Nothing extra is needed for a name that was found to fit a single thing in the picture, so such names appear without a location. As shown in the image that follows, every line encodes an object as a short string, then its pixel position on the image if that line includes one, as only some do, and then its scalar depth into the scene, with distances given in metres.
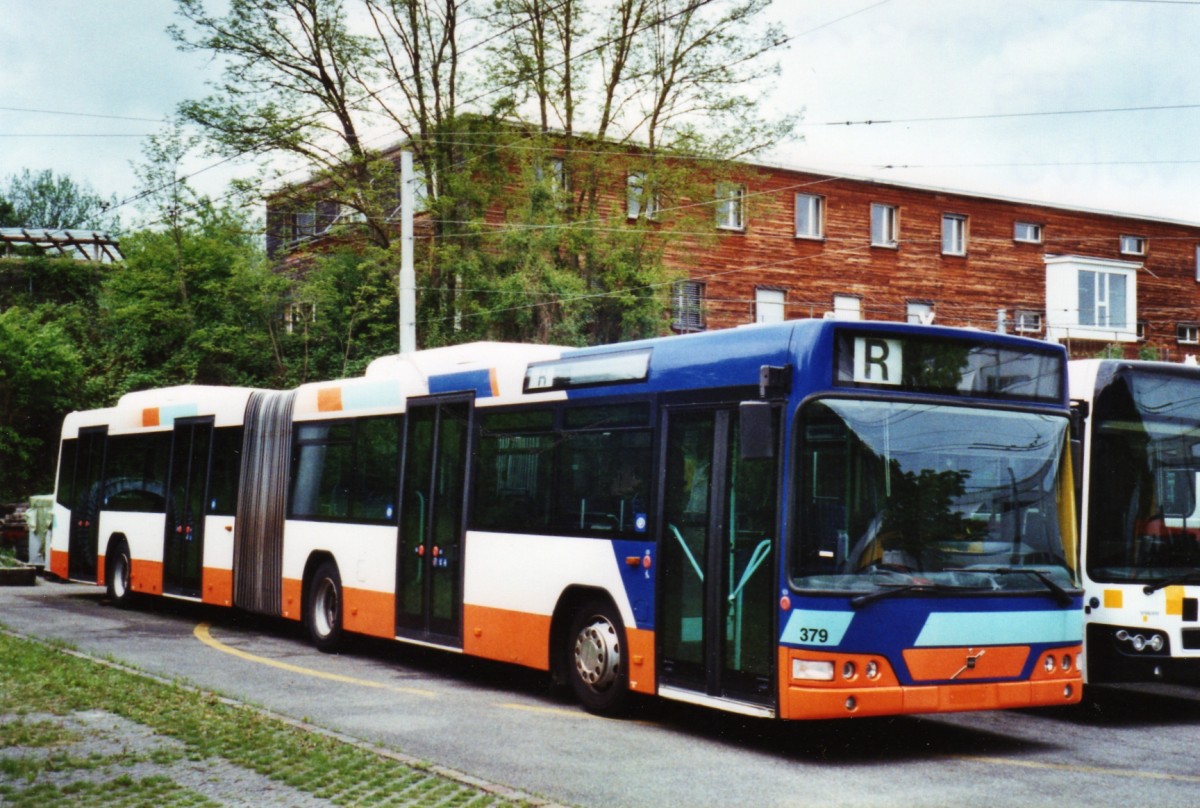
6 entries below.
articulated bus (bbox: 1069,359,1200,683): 11.46
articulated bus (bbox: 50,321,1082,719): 9.52
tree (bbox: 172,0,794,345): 32.78
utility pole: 22.95
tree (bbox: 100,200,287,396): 35.75
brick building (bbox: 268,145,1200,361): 43.47
